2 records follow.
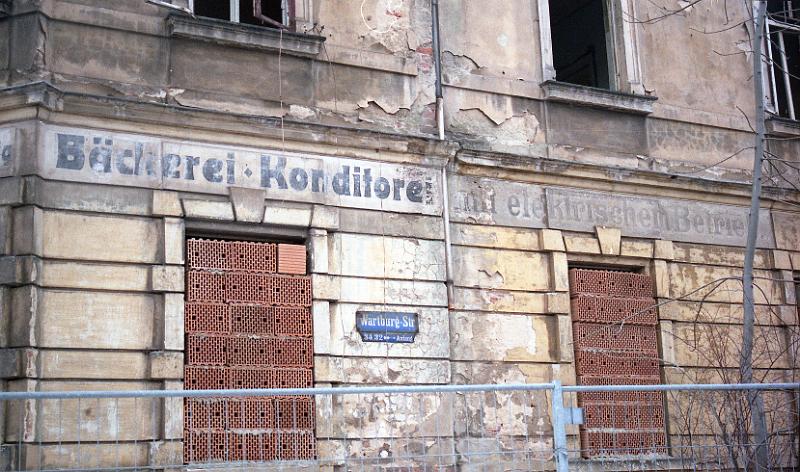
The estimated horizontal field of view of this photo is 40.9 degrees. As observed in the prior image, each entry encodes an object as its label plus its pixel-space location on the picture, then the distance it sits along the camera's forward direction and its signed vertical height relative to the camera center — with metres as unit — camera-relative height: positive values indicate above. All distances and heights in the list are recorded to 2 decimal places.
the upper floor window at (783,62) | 13.55 +4.38
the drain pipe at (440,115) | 10.68 +2.92
